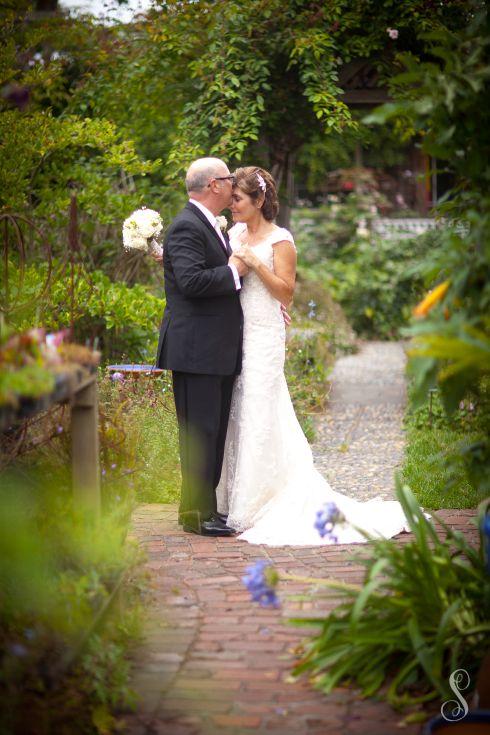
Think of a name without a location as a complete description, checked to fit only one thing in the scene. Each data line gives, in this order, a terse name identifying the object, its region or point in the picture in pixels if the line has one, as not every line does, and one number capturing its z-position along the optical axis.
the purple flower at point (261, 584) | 6.78
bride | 11.18
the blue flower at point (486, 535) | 6.80
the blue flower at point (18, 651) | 5.33
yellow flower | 6.65
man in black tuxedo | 10.54
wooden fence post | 7.80
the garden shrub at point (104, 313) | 15.36
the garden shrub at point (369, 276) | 31.60
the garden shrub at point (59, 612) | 5.52
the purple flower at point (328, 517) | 7.27
